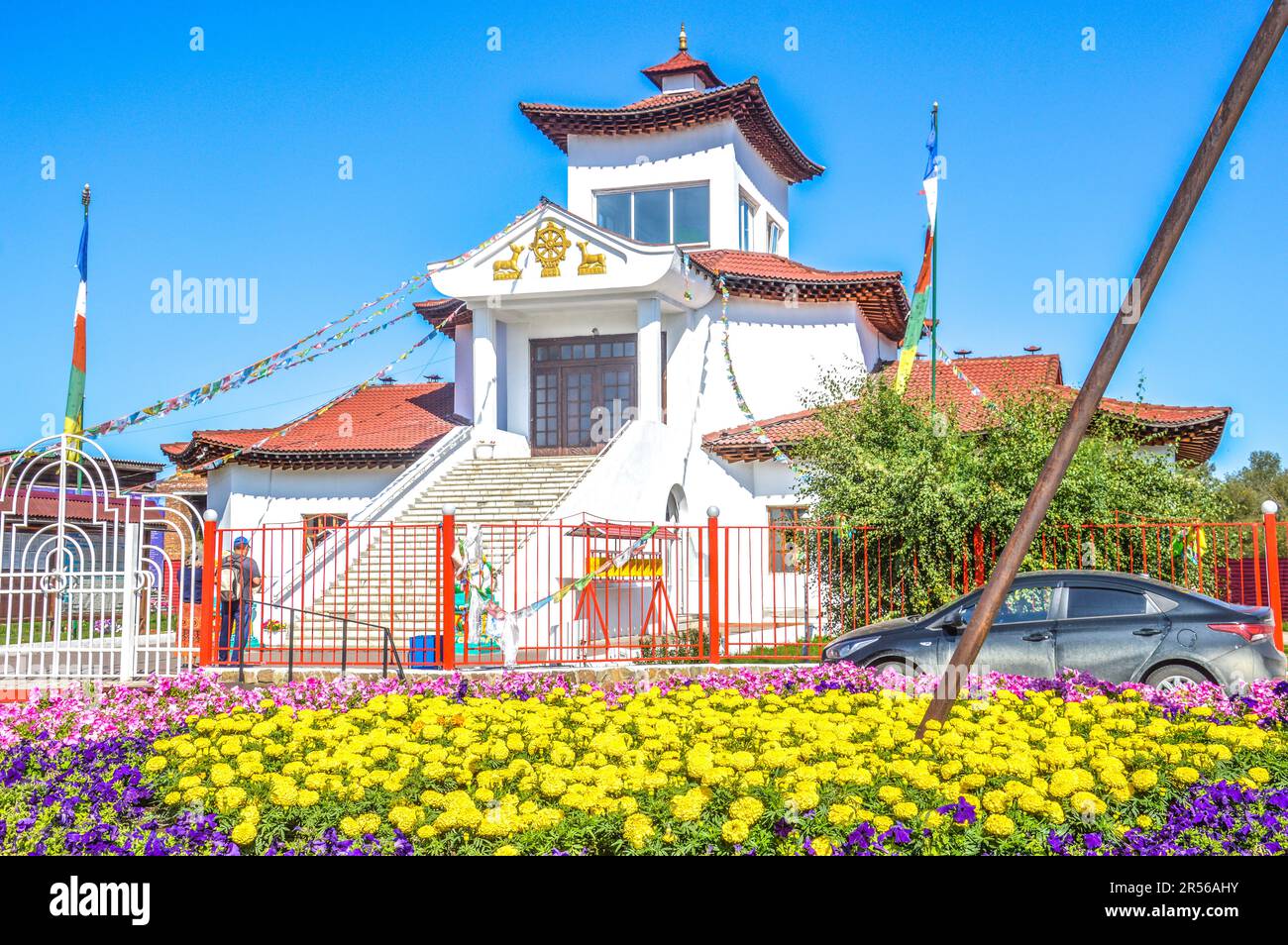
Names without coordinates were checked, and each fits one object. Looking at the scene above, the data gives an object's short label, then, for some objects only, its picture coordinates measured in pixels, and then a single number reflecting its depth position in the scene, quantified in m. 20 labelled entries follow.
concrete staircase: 16.02
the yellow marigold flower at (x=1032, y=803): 5.04
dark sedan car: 10.08
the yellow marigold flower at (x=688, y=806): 5.00
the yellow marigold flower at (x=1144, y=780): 5.34
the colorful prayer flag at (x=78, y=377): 17.23
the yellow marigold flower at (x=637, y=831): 4.78
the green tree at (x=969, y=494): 13.29
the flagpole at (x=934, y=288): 18.75
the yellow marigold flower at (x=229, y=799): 5.35
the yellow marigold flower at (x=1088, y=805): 5.05
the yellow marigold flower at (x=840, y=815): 4.85
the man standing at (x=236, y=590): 12.66
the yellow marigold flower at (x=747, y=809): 4.95
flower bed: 4.93
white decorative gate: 11.69
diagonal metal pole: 5.95
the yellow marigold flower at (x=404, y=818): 5.01
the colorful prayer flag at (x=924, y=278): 19.14
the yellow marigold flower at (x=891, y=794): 5.12
